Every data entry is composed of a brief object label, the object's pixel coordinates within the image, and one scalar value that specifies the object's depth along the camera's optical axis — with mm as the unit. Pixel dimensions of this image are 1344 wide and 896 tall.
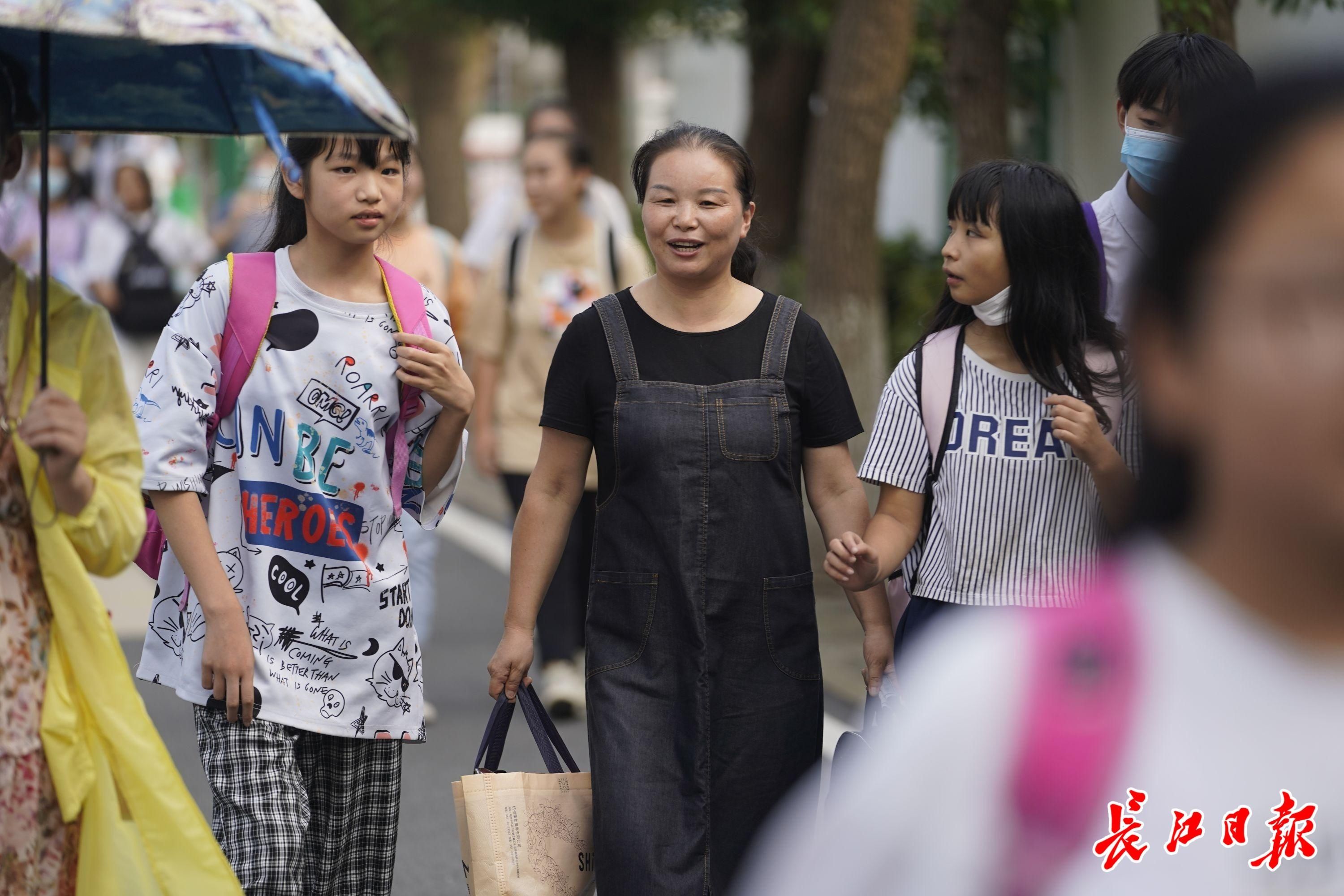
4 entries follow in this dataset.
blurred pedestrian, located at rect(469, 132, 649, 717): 13203
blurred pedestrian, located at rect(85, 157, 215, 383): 23391
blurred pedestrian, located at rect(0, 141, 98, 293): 25281
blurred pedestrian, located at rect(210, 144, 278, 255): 29297
